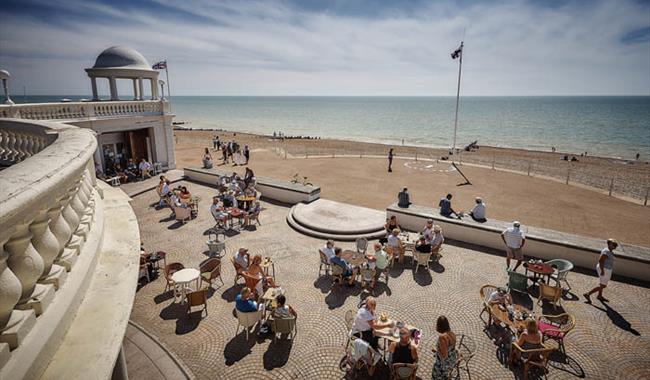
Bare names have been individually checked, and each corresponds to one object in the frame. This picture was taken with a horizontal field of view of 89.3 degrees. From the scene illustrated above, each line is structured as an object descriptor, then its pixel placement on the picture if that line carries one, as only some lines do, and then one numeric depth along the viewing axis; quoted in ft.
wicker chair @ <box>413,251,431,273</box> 35.12
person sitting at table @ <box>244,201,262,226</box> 47.59
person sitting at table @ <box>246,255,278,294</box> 30.30
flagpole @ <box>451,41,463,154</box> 88.43
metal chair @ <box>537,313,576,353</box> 24.08
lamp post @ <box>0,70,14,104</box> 47.93
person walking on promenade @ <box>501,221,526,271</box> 34.81
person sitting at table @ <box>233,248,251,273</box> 32.45
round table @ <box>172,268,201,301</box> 30.04
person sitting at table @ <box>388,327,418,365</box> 21.25
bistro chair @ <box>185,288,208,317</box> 27.76
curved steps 44.78
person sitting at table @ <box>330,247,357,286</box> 32.24
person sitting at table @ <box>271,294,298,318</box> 25.43
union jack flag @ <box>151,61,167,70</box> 80.53
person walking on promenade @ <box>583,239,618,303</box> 29.76
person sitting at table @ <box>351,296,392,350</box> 23.71
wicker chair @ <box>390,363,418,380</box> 20.88
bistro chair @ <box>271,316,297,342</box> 25.04
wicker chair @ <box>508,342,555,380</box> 22.24
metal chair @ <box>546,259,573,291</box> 31.69
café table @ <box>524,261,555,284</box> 31.91
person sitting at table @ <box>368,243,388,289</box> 33.71
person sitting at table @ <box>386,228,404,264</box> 36.35
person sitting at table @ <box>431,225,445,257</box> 36.83
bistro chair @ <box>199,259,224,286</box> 31.50
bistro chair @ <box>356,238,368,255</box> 38.58
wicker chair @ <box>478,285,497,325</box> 27.12
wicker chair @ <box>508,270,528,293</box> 30.63
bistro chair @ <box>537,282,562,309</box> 28.63
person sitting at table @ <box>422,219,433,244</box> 37.19
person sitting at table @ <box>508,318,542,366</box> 22.29
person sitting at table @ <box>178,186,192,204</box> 51.88
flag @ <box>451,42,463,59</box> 88.38
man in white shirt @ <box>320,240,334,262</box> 33.70
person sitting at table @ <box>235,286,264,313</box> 25.41
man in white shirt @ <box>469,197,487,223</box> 42.65
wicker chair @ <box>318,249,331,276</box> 34.17
